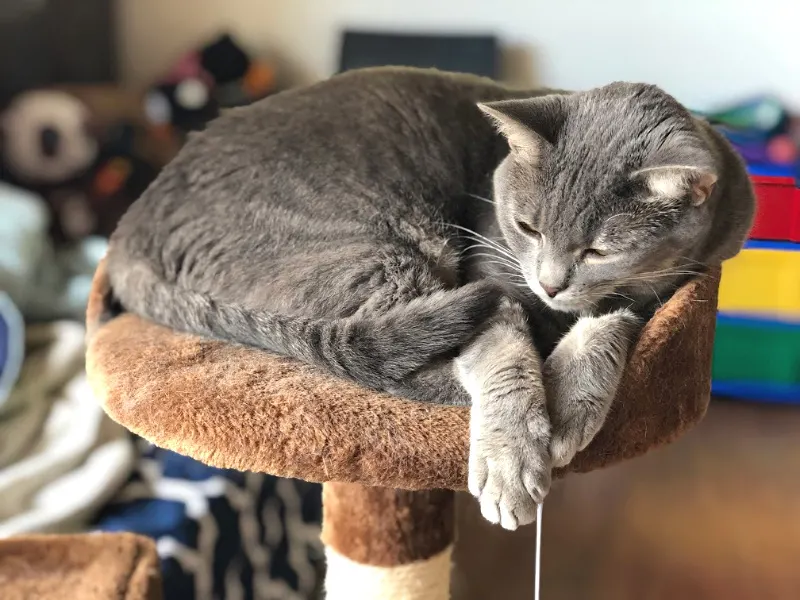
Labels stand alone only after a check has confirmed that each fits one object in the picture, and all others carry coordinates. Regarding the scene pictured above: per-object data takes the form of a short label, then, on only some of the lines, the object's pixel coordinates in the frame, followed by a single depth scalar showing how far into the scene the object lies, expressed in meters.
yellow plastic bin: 1.66
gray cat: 0.81
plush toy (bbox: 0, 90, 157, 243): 1.97
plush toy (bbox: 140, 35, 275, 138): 2.27
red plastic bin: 1.15
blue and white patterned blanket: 1.26
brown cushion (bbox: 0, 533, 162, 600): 1.05
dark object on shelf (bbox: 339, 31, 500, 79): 2.29
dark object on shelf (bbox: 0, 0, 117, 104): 2.00
